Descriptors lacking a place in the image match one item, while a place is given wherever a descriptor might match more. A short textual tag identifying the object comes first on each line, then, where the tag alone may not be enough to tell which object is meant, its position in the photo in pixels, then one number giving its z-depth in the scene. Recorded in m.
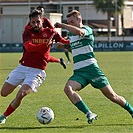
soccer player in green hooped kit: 10.24
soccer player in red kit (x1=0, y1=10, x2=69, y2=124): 10.22
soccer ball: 10.20
